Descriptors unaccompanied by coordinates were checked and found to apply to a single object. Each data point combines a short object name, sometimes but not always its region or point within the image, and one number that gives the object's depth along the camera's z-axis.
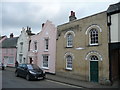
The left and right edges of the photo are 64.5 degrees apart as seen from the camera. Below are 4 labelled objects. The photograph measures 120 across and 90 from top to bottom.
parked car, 10.41
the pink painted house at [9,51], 20.94
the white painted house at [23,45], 18.33
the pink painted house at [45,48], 13.75
